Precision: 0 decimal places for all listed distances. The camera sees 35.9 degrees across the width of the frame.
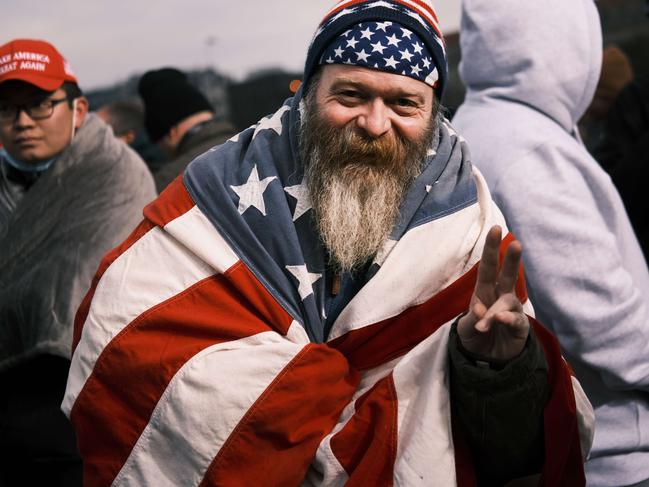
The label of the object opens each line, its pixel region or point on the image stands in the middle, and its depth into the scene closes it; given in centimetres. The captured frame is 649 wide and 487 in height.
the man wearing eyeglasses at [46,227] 360
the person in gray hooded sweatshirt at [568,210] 295
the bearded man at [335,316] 228
